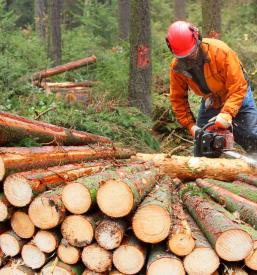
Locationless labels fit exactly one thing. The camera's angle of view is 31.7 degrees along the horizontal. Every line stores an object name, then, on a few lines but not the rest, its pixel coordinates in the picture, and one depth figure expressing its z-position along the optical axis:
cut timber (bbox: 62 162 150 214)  3.14
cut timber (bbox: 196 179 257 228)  3.50
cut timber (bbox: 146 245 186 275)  2.99
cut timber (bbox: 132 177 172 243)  3.00
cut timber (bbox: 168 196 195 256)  3.00
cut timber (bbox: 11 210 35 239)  3.33
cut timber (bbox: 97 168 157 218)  3.07
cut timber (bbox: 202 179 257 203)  3.97
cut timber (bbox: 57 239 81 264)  3.21
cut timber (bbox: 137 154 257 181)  5.18
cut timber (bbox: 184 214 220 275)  3.03
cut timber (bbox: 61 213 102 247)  3.13
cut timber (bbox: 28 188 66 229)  3.17
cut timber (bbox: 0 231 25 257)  3.41
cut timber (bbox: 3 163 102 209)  3.25
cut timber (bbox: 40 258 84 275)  3.22
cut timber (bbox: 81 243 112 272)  3.13
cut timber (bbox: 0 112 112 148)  3.86
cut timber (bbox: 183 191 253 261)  2.96
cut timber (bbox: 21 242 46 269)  3.32
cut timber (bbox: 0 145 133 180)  3.43
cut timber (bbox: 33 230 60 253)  3.26
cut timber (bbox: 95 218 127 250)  3.06
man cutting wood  5.17
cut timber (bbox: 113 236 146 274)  3.06
